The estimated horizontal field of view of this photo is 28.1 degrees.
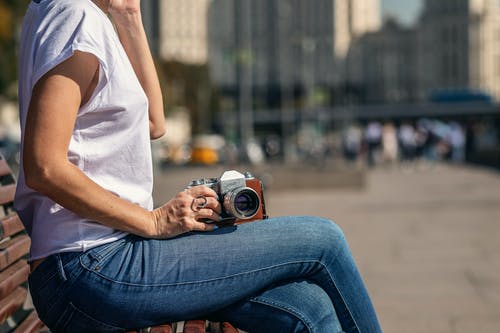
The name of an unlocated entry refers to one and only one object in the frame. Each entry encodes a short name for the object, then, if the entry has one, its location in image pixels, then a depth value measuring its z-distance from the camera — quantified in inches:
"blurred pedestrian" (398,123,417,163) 1259.2
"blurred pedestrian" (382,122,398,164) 1349.2
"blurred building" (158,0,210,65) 4939.5
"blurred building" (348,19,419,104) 5620.1
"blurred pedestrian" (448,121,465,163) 1550.3
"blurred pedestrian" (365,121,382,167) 1378.0
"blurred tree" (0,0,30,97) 1905.8
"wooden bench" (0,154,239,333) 100.0
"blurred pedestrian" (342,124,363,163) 1523.1
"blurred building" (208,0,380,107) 5211.6
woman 90.4
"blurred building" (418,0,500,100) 5477.4
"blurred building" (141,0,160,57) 4503.2
